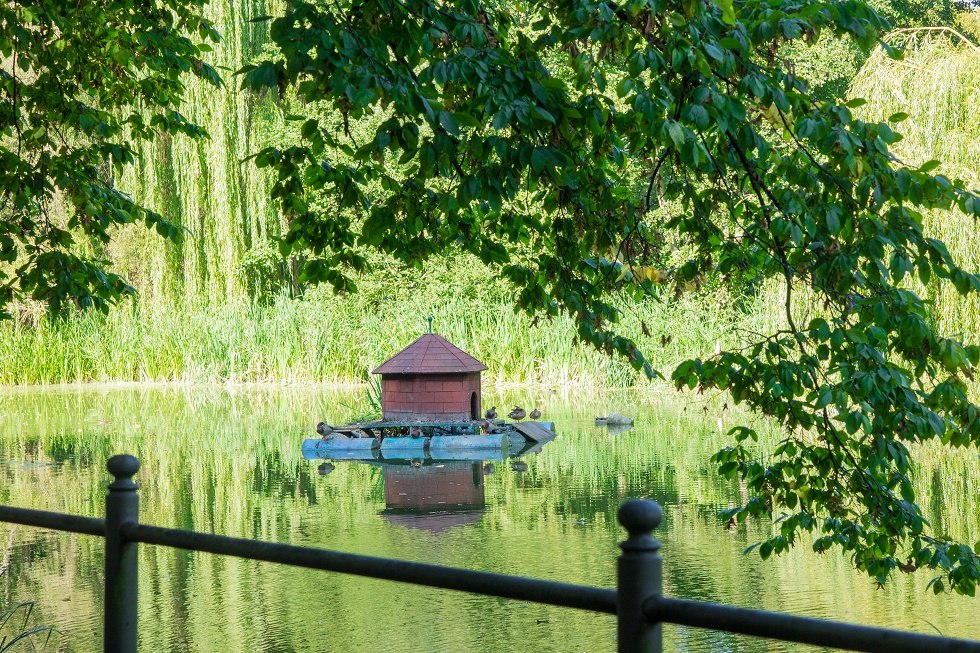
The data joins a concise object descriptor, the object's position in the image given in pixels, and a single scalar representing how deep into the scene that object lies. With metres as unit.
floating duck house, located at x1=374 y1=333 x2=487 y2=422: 29.30
